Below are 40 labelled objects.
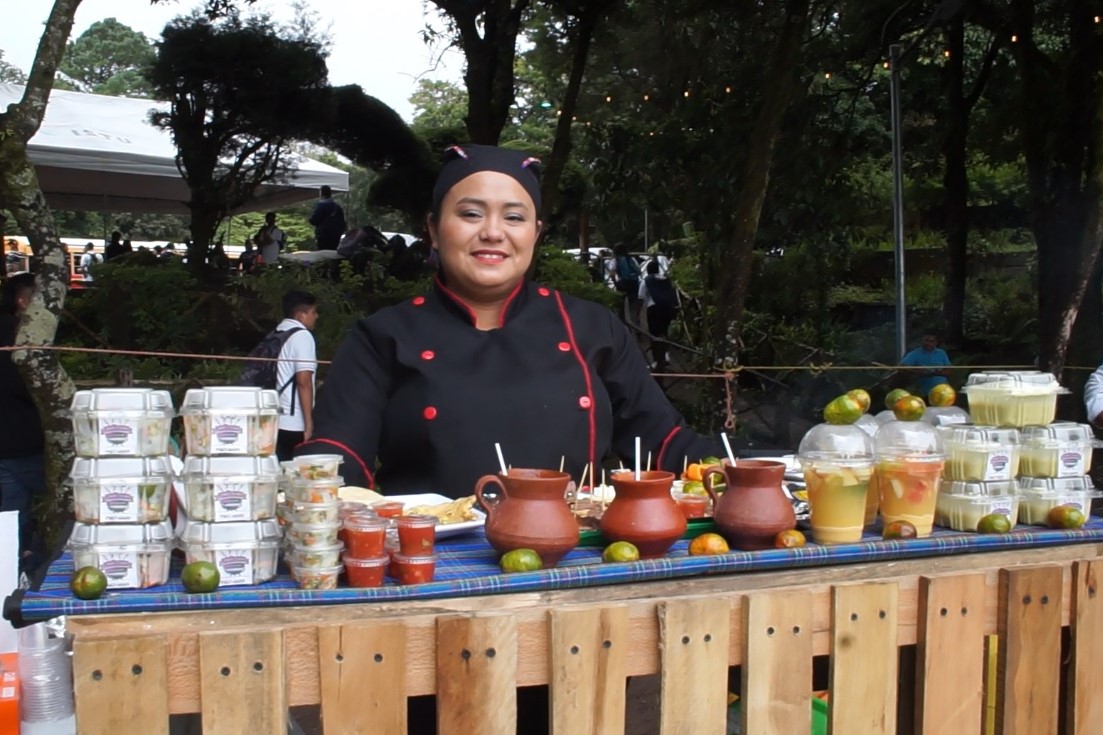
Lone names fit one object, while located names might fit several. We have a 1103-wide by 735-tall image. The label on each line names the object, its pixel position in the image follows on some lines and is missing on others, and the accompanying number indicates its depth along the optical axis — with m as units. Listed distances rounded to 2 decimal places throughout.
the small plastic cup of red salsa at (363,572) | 1.78
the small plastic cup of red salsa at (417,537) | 1.80
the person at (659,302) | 12.99
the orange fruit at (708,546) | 1.96
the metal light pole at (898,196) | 7.45
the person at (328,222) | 13.31
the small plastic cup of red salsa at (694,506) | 2.27
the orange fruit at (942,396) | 2.38
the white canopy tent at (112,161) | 9.80
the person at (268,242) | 12.66
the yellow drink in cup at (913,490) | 2.10
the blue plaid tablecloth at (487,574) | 1.65
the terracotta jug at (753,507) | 2.00
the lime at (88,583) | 1.62
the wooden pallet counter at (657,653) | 1.63
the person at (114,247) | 14.20
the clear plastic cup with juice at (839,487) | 2.04
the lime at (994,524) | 2.13
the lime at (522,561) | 1.83
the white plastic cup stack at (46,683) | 1.83
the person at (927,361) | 8.23
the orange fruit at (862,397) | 2.16
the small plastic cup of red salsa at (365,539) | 1.78
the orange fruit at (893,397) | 2.24
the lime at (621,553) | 1.90
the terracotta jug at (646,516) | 1.94
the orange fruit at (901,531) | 2.08
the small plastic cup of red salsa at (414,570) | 1.79
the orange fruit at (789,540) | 1.99
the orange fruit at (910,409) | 2.19
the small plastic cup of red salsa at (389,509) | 2.03
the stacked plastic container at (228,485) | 1.73
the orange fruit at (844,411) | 2.13
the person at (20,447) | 5.43
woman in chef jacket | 2.38
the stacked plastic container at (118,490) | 1.70
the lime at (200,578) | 1.66
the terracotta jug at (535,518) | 1.86
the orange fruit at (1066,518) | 2.20
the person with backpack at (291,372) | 6.47
